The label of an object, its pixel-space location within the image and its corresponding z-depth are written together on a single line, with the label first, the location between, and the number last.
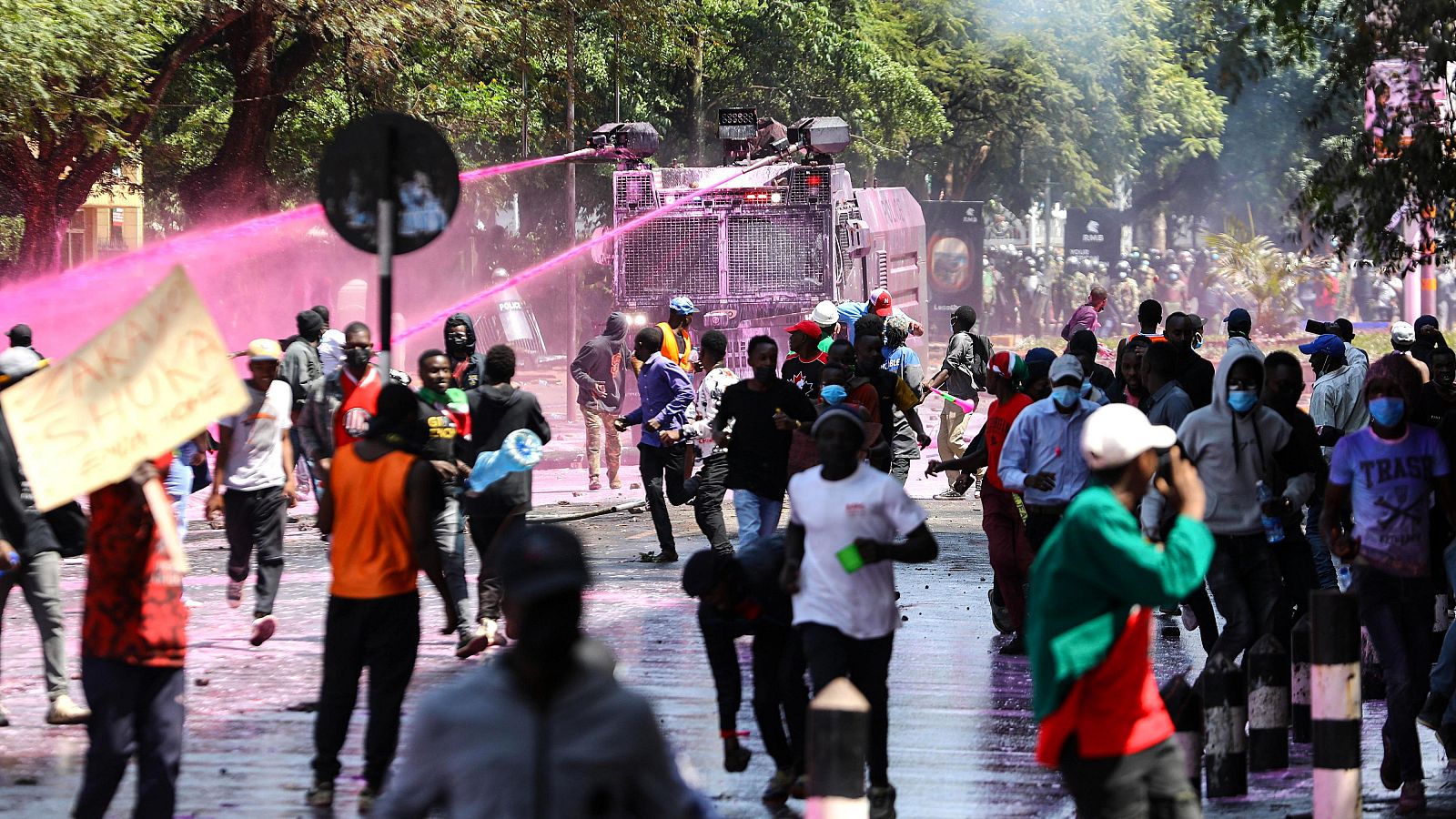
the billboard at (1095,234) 123.56
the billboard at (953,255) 105.75
